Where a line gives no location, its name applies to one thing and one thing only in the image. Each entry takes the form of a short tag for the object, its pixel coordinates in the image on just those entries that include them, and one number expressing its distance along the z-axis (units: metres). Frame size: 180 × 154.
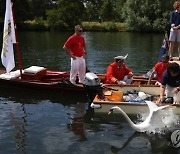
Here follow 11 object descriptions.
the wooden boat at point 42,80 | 14.66
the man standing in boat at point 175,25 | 15.11
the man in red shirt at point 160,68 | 12.91
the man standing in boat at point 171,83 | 10.89
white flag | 15.04
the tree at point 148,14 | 55.09
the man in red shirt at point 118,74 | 13.45
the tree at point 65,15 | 65.50
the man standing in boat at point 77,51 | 14.00
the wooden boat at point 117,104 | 11.40
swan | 9.91
